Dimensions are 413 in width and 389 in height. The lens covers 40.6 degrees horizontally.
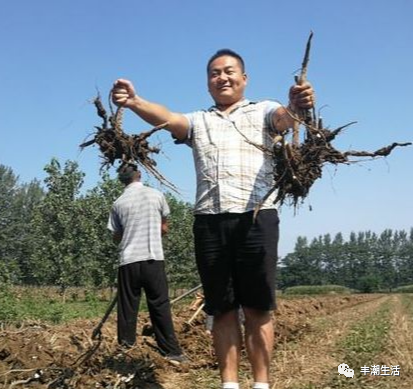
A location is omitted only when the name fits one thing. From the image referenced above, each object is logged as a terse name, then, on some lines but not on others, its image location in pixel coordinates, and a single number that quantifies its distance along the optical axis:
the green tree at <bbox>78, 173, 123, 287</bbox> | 30.50
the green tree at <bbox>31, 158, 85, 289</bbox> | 31.59
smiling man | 2.99
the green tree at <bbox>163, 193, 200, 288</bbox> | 34.06
